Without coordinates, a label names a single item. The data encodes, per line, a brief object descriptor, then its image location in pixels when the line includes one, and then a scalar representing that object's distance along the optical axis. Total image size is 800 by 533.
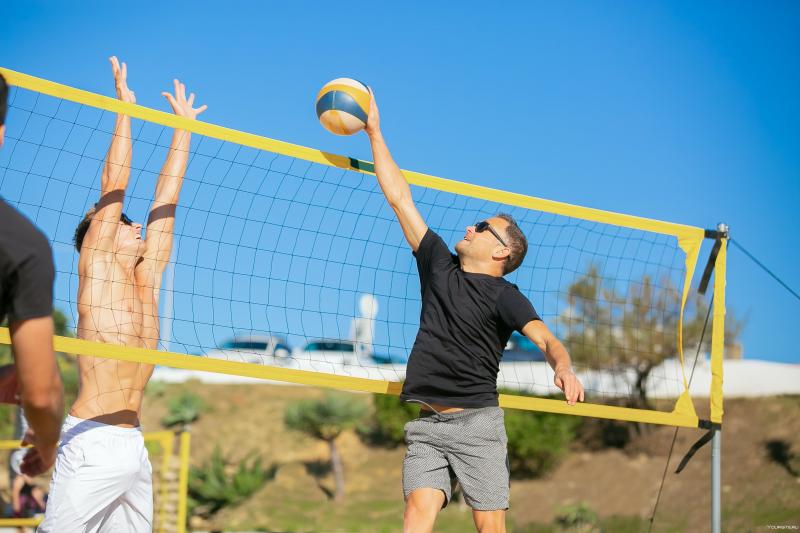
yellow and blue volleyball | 4.28
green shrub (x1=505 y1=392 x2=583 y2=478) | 16.42
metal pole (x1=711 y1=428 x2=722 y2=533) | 5.36
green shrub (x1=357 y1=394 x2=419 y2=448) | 18.42
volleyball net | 4.29
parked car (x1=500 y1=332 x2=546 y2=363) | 16.60
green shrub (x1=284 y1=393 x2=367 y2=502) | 17.36
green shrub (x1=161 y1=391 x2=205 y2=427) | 19.84
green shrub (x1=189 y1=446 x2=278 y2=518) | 14.05
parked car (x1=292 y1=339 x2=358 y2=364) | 21.23
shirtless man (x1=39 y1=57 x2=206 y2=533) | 3.58
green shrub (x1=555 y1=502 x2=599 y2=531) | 13.30
